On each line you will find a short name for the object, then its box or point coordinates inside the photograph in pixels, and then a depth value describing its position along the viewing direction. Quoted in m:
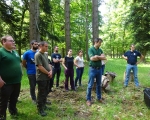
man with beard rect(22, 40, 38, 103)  3.37
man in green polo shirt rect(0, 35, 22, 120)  2.49
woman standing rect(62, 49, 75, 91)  4.77
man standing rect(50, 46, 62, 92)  4.74
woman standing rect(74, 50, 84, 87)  5.19
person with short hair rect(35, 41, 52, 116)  2.84
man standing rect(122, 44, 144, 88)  5.14
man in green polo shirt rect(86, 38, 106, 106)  3.54
